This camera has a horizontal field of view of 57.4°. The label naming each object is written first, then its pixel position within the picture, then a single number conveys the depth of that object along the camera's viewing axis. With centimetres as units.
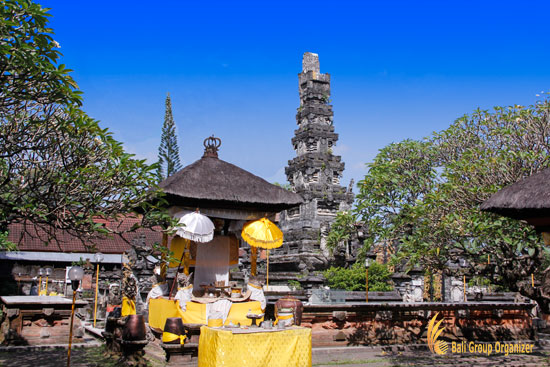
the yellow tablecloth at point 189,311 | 1078
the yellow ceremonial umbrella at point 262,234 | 1205
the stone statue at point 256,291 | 1160
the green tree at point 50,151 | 712
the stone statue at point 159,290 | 1172
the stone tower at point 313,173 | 3180
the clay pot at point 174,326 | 938
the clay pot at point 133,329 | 923
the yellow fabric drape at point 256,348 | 747
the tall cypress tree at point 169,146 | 4438
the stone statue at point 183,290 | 1073
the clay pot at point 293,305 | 1021
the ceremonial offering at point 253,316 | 895
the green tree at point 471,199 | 999
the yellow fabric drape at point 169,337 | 940
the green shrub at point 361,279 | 2416
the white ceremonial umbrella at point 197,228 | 1098
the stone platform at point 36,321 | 1218
